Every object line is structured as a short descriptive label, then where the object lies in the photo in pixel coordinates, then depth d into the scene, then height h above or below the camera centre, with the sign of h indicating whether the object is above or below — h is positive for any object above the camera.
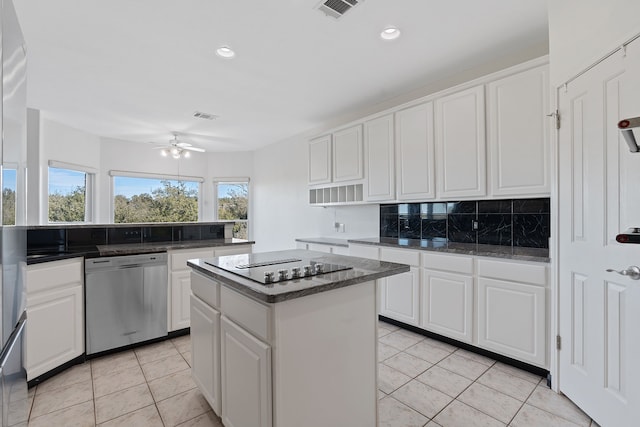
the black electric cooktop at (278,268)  1.42 -0.31
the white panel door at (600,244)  1.50 -0.18
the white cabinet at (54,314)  2.13 -0.76
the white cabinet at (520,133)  2.28 +0.64
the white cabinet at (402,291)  2.94 -0.80
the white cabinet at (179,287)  2.96 -0.74
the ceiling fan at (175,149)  4.55 +1.00
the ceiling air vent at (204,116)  4.14 +1.39
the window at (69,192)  4.48 +0.34
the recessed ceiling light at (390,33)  2.30 +1.41
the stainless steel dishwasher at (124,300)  2.56 -0.78
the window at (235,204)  6.44 +0.21
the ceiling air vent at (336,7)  1.99 +1.40
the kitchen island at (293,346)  1.25 -0.62
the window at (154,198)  5.49 +0.30
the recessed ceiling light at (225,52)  2.54 +1.40
